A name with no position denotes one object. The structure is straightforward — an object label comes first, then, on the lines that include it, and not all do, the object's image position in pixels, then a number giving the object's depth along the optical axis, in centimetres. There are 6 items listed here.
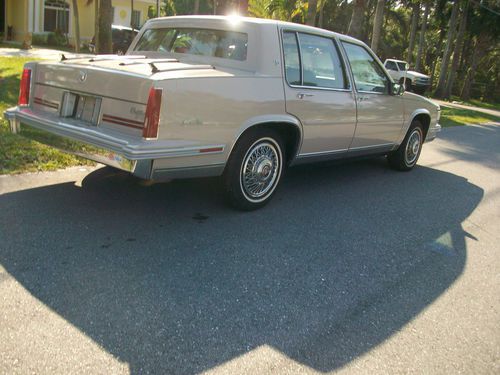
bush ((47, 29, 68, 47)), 2716
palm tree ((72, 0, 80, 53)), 1788
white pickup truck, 2970
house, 2694
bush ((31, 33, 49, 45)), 2665
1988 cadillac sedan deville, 379
